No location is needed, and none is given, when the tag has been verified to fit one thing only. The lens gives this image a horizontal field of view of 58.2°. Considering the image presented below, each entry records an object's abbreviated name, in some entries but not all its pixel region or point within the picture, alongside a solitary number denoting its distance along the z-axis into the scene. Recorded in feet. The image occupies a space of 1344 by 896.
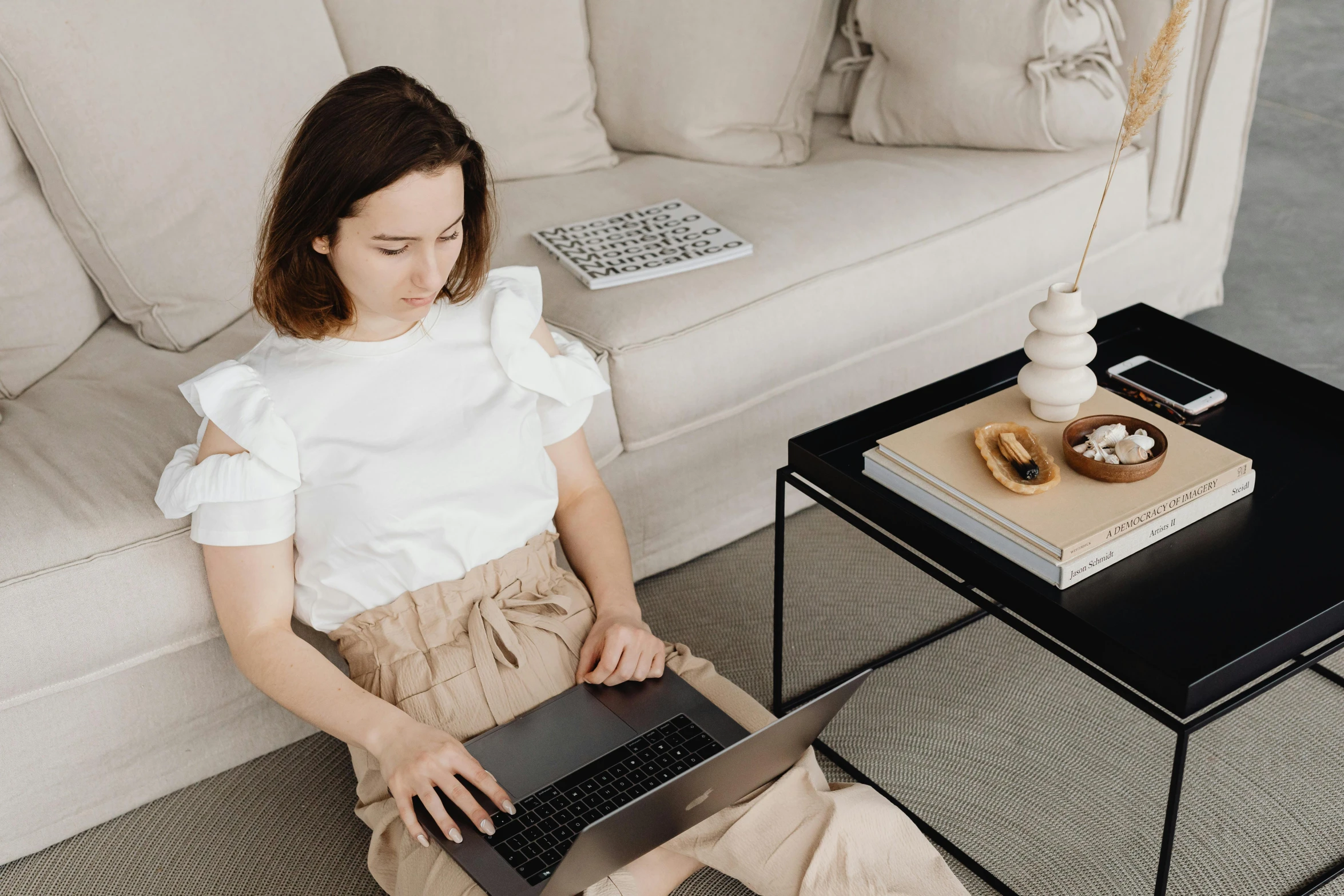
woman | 3.75
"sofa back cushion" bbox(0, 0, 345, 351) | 5.39
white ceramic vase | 4.29
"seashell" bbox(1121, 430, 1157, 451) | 4.15
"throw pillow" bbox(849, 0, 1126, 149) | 6.68
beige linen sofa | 4.54
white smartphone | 4.79
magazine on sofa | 5.90
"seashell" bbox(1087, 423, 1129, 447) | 4.20
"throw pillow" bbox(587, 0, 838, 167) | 7.07
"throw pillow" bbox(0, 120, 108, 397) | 5.44
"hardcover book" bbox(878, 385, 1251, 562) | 3.90
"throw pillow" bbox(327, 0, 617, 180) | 6.68
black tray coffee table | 3.59
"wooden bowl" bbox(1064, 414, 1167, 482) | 4.07
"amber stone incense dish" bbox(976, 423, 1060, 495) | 4.06
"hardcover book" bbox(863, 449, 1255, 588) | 3.85
